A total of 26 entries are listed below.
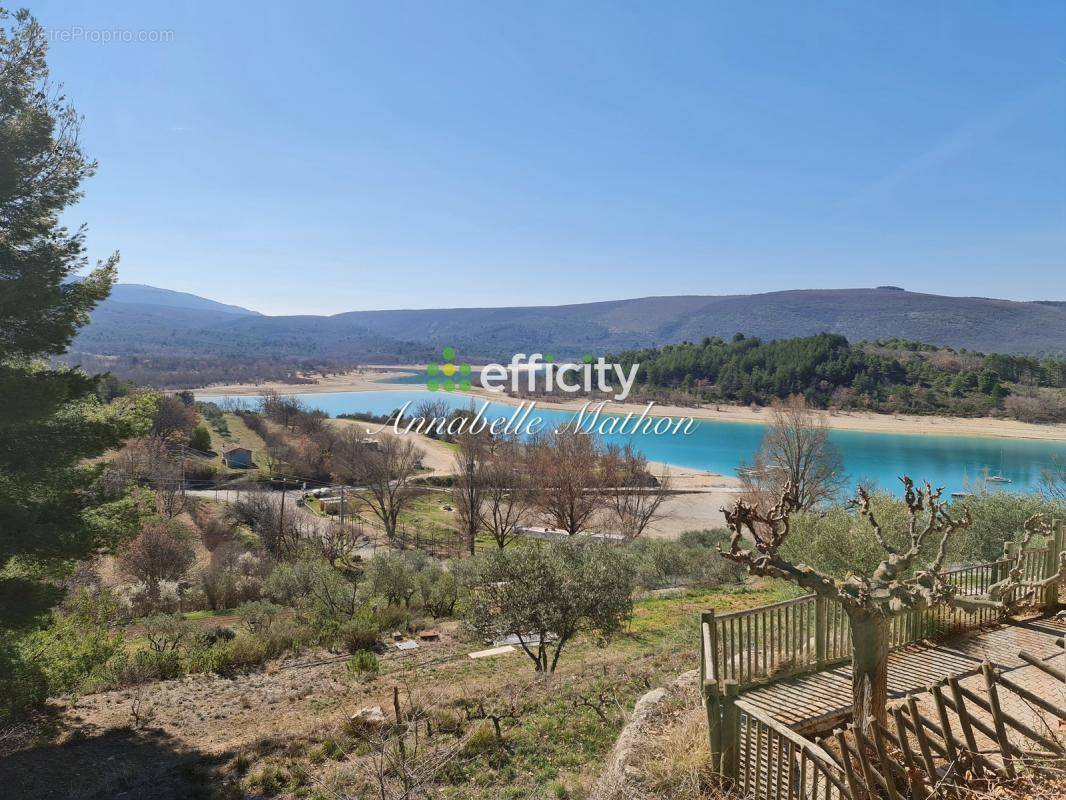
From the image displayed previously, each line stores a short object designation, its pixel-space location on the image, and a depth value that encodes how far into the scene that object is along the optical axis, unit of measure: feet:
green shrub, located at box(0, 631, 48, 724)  25.93
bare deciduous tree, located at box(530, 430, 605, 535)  107.76
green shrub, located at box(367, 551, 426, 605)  63.87
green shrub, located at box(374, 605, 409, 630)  55.83
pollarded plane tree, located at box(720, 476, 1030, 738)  13.87
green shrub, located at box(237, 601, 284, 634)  54.03
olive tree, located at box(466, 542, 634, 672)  37.58
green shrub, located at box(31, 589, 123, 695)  30.48
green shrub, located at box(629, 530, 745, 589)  74.74
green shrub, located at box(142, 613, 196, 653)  49.19
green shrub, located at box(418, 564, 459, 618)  63.21
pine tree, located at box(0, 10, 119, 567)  26.48
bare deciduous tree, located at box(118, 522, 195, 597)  77.56
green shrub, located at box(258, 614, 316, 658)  49.11
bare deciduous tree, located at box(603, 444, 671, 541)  109.81
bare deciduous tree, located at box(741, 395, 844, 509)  92.17
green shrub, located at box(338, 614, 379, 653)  50.33
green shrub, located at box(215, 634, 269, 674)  45.62
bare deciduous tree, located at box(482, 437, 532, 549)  105.29
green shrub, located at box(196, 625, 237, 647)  50.70
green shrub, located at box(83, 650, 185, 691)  42.03
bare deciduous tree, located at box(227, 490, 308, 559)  94.73
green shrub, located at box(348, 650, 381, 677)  42.19
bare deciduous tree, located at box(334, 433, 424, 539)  116.06
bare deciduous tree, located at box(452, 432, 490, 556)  103.29
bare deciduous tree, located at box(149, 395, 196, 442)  150.09
